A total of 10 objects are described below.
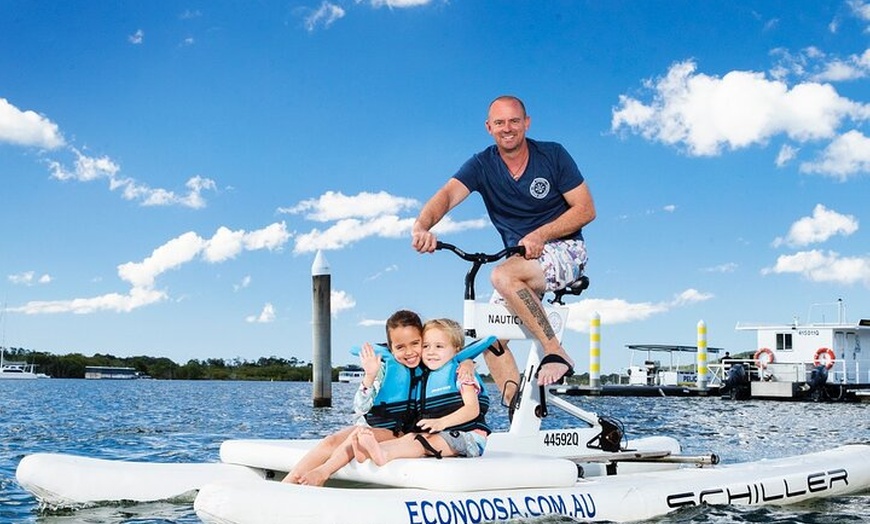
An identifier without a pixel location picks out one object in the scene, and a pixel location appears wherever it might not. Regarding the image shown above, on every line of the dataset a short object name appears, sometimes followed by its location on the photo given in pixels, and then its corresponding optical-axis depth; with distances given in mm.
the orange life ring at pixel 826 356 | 43625
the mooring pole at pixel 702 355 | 49700
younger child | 5984
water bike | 5262
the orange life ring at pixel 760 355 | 45094
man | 7160
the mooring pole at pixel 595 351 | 48344
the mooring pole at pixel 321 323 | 24641
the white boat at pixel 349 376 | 109219
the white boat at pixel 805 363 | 41781
